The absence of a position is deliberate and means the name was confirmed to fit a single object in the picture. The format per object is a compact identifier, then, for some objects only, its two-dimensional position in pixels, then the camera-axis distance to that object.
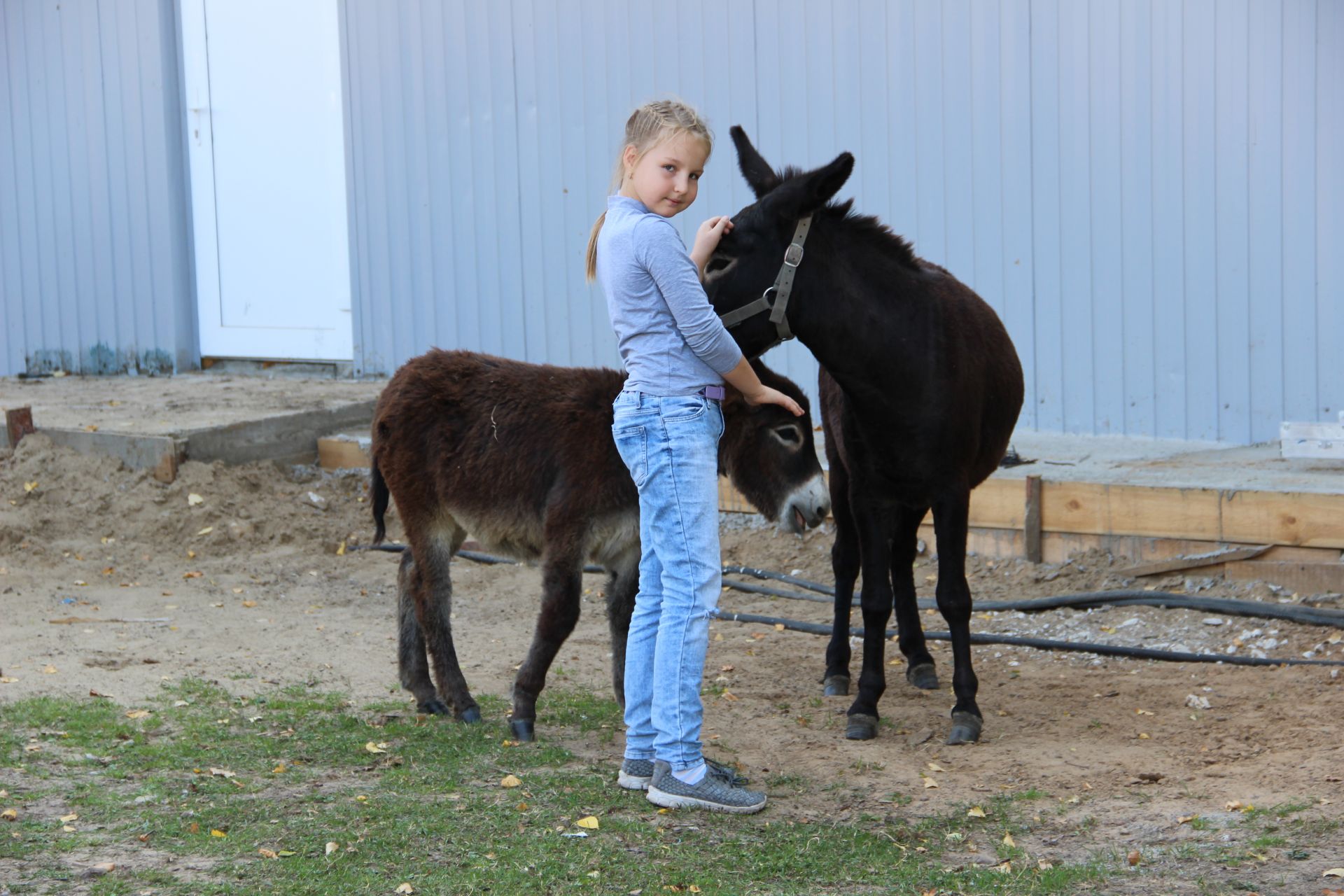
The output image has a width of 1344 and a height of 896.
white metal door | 10.84
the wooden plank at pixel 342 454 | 9.23
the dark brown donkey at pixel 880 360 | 4.68
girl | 4.09
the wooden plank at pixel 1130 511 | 6.68
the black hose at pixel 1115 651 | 5.79
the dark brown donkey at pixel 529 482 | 4.96
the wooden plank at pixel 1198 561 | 6.60
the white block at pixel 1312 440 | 6.90
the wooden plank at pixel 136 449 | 8.73
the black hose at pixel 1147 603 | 5.97
